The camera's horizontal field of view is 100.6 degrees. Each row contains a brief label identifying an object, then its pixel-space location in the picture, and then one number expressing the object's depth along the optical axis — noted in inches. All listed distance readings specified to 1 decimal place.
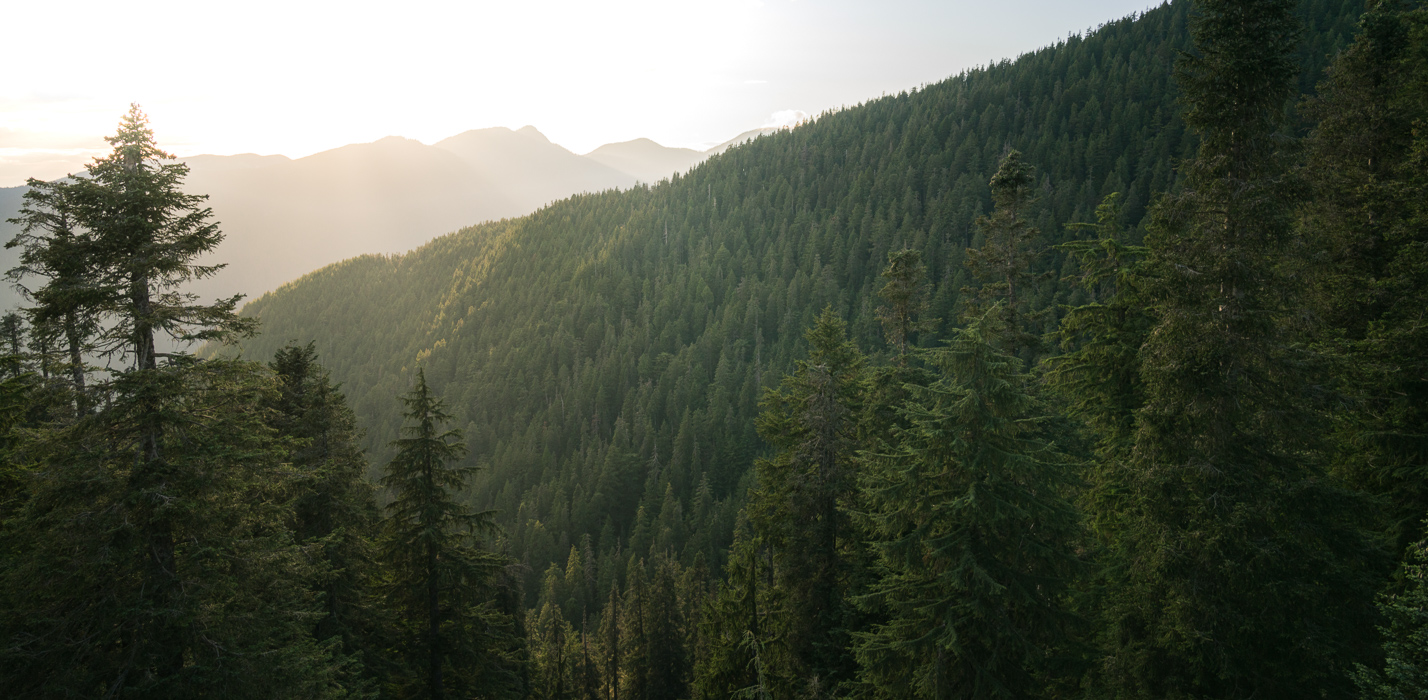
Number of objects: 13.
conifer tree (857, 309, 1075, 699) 430.9
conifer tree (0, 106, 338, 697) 365.7
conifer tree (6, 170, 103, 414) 381.4
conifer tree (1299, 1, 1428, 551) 456.4
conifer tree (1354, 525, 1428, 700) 290.7
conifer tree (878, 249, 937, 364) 919.0
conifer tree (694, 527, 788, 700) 652.7
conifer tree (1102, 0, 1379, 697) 375.9
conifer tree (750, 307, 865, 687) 657.0
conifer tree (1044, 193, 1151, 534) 591.5
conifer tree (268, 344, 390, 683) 671.1
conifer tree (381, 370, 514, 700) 681.0
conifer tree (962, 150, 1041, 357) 826.2
